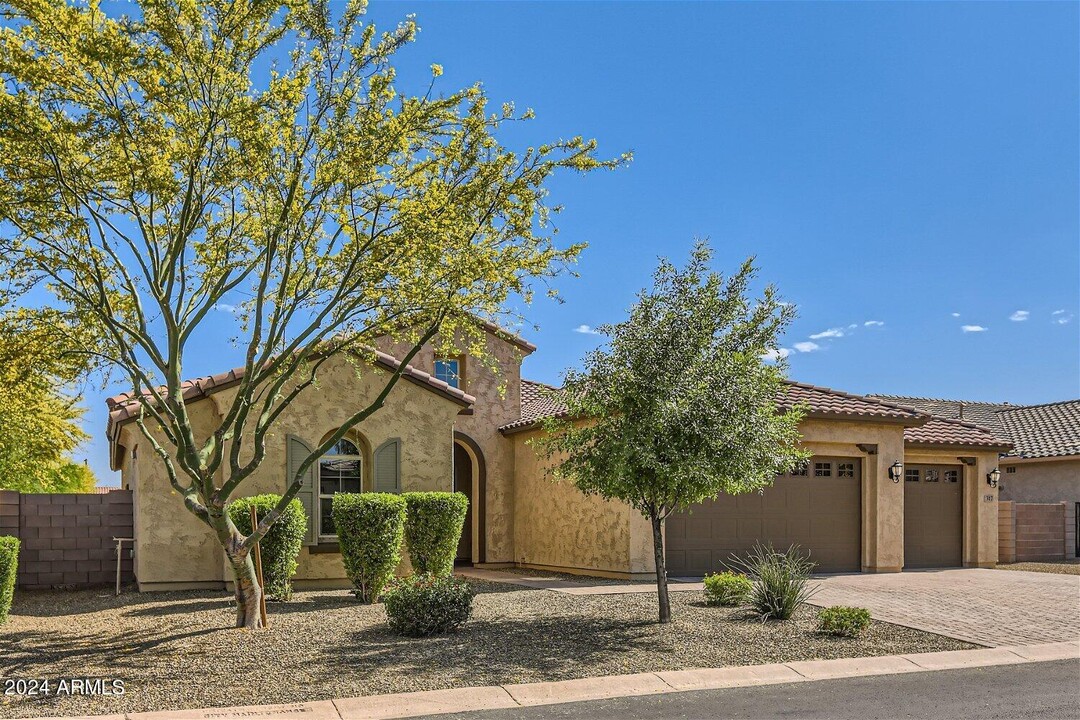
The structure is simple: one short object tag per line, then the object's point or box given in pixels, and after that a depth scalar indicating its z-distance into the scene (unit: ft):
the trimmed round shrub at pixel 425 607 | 36.01
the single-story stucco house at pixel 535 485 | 50.72
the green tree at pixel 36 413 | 39.32
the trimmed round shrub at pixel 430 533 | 48.37
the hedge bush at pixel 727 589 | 43.45
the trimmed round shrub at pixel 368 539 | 44.62
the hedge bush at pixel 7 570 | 38.37
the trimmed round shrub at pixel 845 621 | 36.50
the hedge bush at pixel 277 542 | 45.06
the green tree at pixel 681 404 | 37.32
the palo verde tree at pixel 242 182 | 33.91
